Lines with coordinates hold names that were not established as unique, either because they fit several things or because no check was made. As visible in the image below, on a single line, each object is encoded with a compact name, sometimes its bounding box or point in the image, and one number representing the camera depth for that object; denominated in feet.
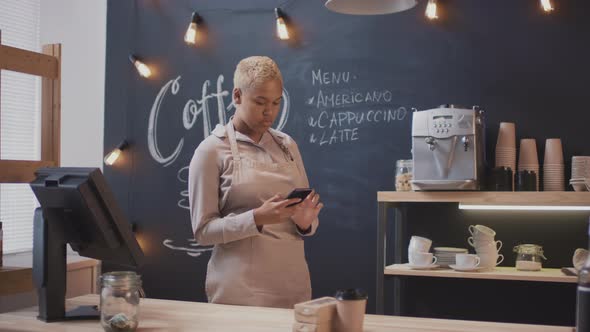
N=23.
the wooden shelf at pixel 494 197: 10.67
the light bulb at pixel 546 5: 11.76
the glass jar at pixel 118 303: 5.76
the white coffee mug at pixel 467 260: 11.09
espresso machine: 11.12
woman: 7.77
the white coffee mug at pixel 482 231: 11.41
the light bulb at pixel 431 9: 12.33
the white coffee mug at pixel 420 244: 11.62
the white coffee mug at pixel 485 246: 11.42
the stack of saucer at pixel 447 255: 11.65
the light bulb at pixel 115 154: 14.68
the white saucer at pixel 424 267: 11.46
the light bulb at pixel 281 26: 13.55
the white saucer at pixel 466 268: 11.10
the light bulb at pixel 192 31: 14.17
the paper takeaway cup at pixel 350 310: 5.45
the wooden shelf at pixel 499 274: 10.53
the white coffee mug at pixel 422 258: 11.50
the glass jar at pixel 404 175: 11.85
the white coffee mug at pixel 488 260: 11.37
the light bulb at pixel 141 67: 14.90
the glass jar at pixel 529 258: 11.15
